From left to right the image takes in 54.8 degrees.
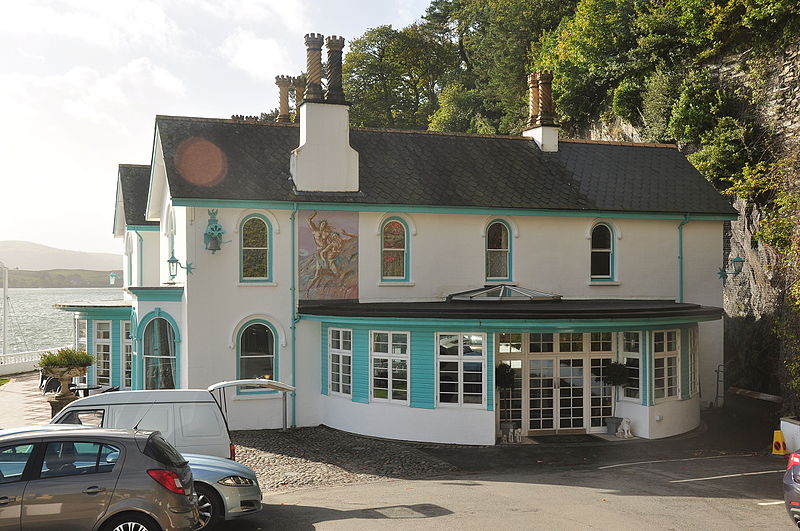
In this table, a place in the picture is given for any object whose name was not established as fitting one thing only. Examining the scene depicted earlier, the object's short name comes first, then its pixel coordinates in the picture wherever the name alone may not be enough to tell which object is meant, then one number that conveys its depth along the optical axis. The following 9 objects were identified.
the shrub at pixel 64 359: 20.55
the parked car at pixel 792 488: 10.91
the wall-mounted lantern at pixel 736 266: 23.11
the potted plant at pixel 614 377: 19.72
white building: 18.94
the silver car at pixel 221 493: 10.84
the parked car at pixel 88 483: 8.60
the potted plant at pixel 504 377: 19.12
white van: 12.28
